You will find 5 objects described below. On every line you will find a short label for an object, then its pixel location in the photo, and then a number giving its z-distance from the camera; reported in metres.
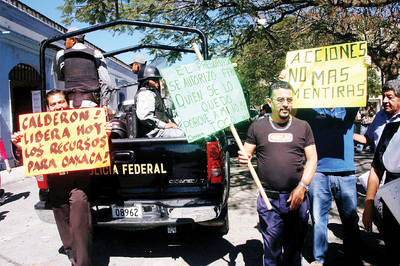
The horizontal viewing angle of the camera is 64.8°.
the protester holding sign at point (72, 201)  2.97
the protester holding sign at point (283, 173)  2.63
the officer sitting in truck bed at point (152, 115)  3.96
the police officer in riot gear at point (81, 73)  4.25
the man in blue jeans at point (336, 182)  3.15
